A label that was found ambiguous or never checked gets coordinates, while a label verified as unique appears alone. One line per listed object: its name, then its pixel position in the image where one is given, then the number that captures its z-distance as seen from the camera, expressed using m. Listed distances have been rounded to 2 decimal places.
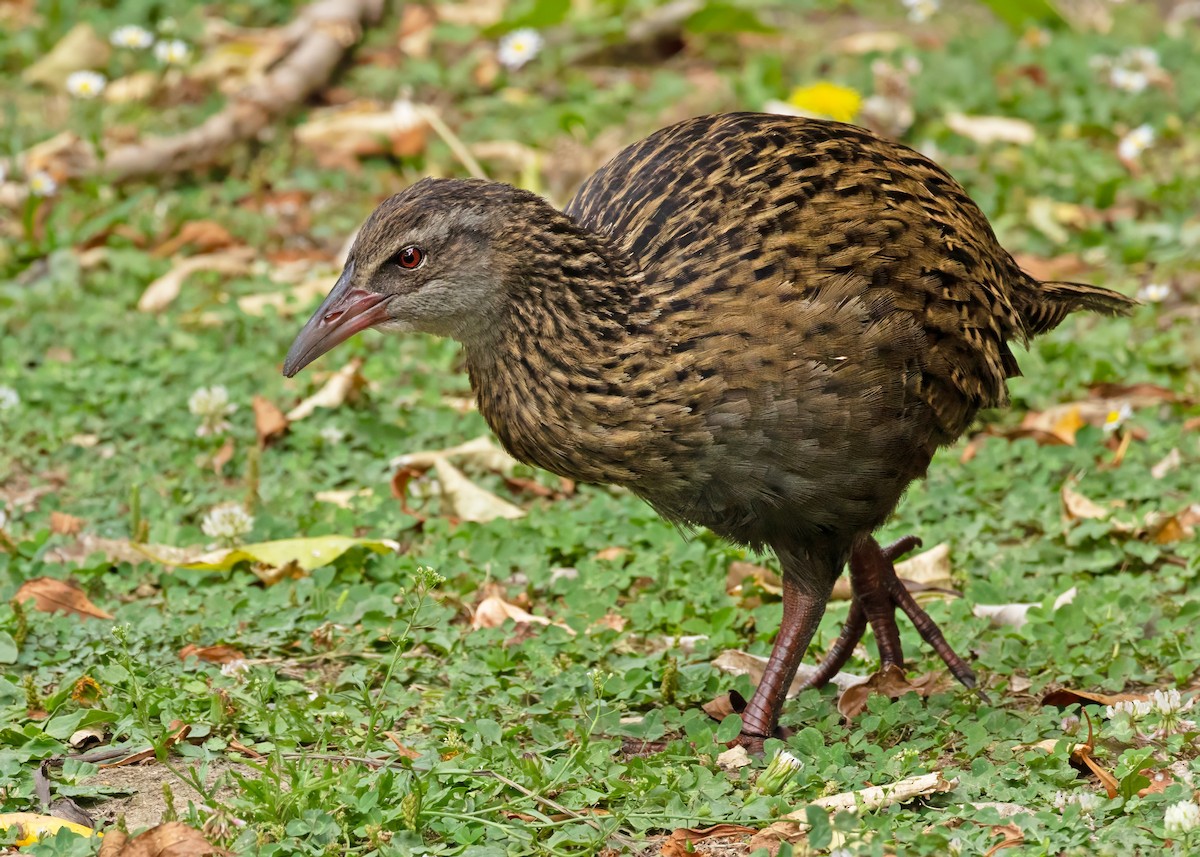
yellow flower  16.06
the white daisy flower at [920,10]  18.95
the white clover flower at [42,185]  14.72
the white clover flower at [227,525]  10.34
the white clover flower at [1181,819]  6.85
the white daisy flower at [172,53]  17.28
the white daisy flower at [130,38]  17.55
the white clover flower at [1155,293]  13.64
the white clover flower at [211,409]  11.88
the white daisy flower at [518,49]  17.87
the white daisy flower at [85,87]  16.86
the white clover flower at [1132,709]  7.95
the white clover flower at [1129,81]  17.12
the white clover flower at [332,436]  12.06
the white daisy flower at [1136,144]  16.06
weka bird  7.87
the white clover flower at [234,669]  8.68
